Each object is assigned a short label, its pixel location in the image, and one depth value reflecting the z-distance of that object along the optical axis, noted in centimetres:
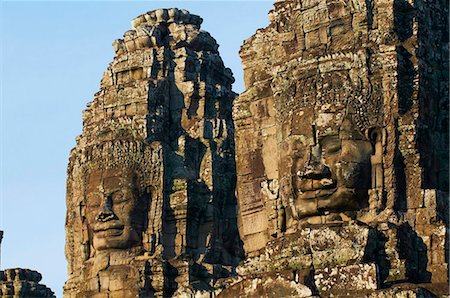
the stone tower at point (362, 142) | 3456
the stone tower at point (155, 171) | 4709
